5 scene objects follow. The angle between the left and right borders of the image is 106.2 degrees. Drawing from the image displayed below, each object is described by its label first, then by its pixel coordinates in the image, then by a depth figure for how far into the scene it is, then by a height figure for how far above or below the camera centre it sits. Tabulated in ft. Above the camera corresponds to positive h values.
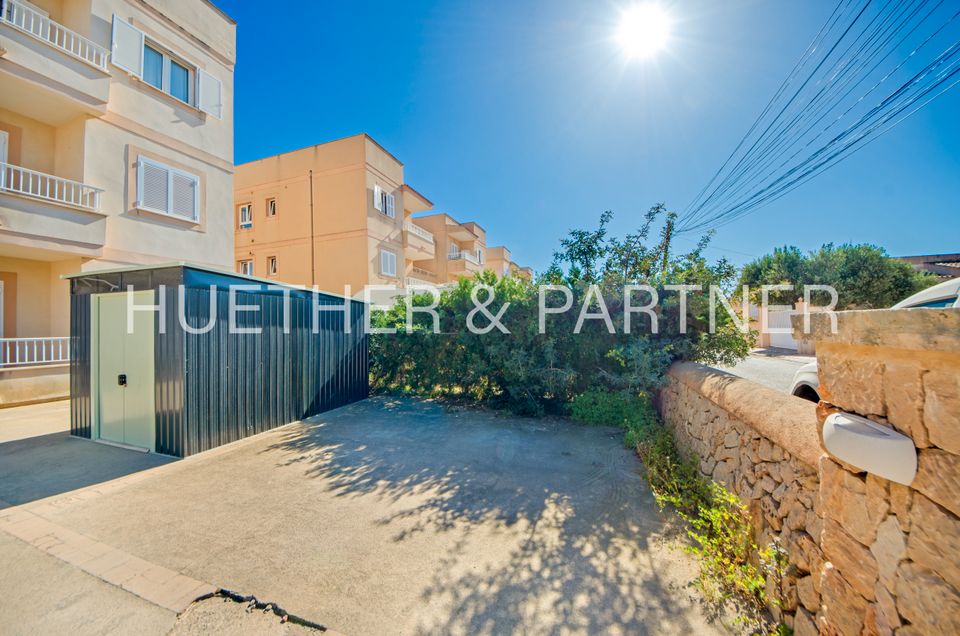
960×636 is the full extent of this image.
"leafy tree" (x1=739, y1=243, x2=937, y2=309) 54.24 +6.76
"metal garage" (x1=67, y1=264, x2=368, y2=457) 16.84 -1.76
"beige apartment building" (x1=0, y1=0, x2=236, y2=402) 25.68 +14.76
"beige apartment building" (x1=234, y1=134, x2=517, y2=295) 53.26 +16.54
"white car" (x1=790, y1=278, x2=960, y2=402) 9.26 +0.41
